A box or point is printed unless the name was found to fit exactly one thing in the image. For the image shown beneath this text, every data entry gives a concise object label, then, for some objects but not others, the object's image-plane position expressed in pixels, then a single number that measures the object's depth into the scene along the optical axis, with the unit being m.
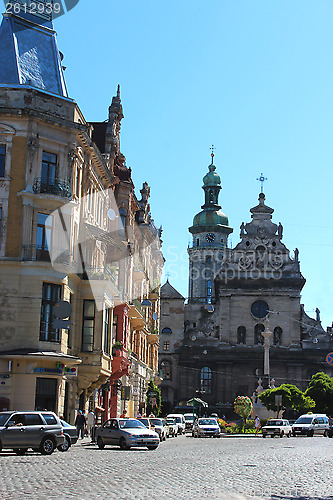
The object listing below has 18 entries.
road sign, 24.59
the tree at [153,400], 66.06
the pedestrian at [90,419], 36.03
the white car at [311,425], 49.16
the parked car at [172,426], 47.12
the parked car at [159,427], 38.88
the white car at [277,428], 47.54
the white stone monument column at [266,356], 71.56
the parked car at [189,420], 63.31
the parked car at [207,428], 45.72
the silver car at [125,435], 27.78
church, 87.31
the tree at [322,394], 68.94
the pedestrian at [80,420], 33.91
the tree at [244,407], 61.06
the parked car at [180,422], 51.45
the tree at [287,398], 65.19
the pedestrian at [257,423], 51.80
